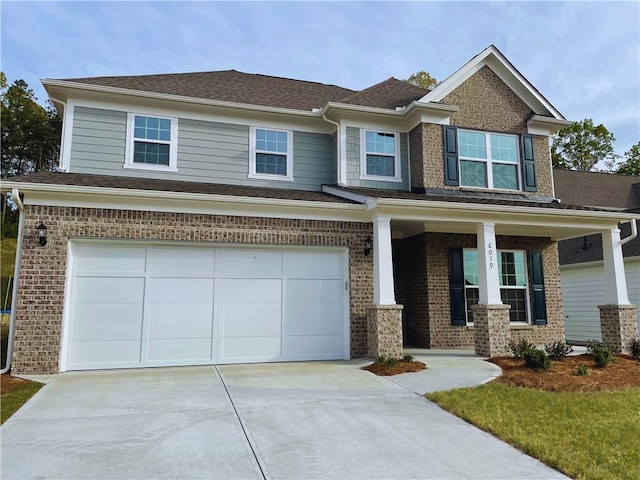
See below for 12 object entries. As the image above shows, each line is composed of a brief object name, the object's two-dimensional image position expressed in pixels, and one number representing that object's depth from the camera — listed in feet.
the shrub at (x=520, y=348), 28.75
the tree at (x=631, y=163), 103.45
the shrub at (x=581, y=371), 25.28
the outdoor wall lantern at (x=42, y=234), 26.53
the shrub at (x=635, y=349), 31.68
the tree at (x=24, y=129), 103.71
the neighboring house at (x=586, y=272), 45.78
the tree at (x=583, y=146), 106.73
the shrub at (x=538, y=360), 26.23
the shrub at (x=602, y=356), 28.17
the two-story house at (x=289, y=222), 27.89
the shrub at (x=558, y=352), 29.50
